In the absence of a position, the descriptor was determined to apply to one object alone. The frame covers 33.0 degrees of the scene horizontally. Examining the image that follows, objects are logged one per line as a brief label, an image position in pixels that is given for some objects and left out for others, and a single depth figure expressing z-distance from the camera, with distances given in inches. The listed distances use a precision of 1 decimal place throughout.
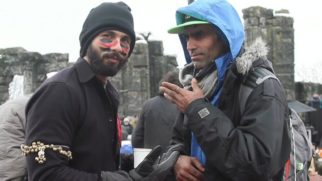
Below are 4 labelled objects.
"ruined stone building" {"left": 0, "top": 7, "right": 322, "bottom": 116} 482.9
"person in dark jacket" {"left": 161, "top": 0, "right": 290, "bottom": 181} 100.3
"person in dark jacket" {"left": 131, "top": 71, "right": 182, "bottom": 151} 249.8
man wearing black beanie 101.2
